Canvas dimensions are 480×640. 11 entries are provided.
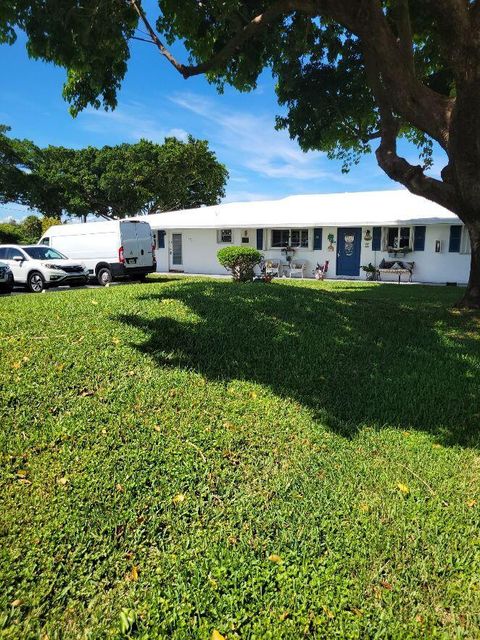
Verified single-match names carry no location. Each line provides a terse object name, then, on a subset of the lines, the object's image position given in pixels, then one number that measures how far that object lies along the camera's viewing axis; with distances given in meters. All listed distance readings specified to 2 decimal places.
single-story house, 18.41
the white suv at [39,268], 15.51
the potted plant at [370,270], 19.40
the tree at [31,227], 40.38
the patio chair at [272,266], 21.31
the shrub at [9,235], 35.31
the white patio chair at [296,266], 21.36
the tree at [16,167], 33.44
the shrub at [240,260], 15.85
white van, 17.02
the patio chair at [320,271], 19.73
